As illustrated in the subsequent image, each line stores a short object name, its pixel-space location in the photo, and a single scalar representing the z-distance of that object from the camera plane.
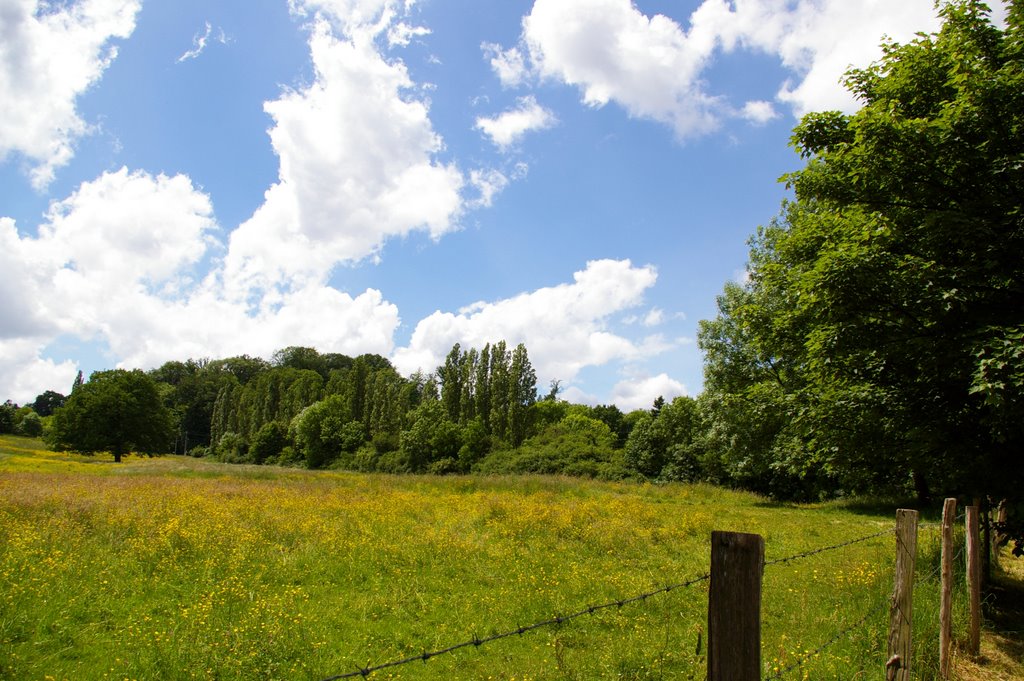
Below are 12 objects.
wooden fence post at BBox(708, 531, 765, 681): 2.46
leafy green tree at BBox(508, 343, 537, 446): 64.25
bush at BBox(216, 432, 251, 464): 92.44
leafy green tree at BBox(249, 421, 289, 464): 88.56
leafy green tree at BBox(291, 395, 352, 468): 78.31
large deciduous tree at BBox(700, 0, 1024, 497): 7.42
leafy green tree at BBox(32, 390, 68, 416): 129.88
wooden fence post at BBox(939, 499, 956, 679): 5.66
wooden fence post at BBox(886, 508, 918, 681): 4.19
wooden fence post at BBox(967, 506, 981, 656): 6.43
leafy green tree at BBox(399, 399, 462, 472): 62.84
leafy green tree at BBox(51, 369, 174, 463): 57.94
